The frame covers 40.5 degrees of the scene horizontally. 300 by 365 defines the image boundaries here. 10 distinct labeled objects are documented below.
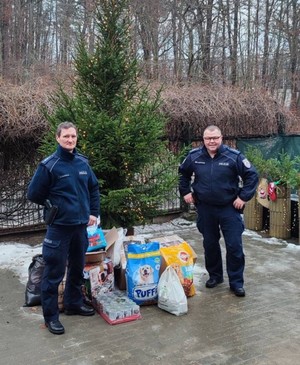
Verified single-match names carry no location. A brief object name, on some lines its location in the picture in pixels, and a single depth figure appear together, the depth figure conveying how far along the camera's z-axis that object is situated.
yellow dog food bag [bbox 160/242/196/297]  4.16
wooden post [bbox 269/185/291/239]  6.65
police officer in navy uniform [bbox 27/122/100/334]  3.45
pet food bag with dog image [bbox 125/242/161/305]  3.96
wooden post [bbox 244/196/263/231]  7.24
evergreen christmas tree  4.95
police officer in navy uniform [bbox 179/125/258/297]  4.20
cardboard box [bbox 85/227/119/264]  4.14
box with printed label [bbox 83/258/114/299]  4.04
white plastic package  3.86
